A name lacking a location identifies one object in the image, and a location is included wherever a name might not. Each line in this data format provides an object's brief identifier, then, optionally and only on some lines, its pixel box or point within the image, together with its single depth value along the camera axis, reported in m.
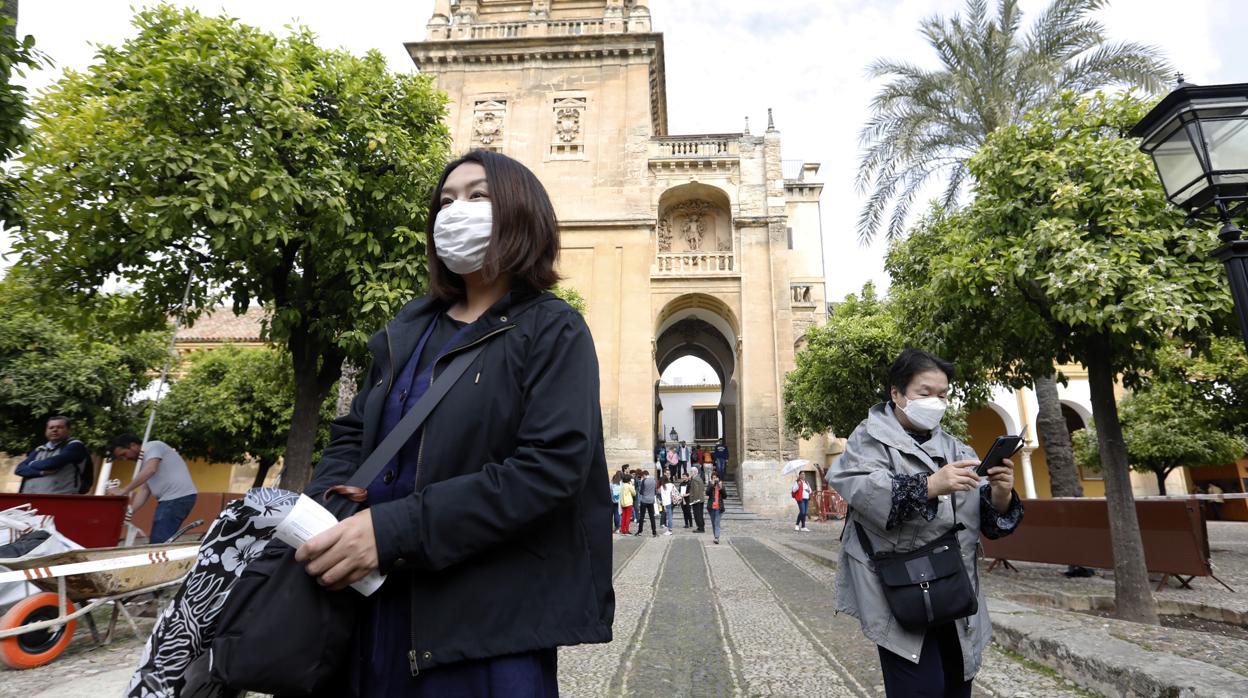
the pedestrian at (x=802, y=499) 16.17
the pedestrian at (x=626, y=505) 15.52
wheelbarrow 3.68
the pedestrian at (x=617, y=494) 15.77
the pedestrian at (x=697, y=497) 15.54
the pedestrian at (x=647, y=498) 15.04
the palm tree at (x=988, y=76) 10.80
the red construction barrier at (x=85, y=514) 4.94
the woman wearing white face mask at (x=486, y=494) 1.10
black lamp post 3.18
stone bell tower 22.11
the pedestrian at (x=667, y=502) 15.93
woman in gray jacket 2.03
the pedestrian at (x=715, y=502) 13.09
